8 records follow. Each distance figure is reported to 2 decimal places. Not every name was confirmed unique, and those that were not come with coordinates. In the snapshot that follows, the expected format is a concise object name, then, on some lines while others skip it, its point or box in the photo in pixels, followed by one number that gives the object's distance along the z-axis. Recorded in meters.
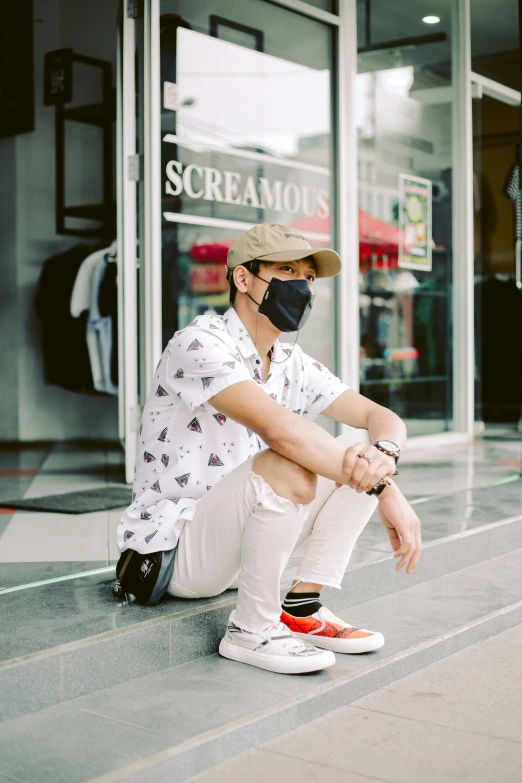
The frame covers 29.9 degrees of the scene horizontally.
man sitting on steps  2.15
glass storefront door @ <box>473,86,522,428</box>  8.34
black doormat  3.88
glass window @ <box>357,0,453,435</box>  5.86
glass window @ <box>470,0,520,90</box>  6.74
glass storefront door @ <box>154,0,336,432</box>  4.56
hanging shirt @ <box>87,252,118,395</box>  5.67
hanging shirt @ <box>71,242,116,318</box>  5.78
